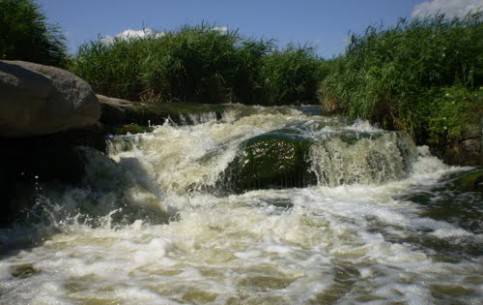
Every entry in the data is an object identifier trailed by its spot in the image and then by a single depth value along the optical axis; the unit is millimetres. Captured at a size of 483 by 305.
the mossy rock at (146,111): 8922
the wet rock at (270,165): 7137
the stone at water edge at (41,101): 4868
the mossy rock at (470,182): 6670
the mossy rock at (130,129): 8480
